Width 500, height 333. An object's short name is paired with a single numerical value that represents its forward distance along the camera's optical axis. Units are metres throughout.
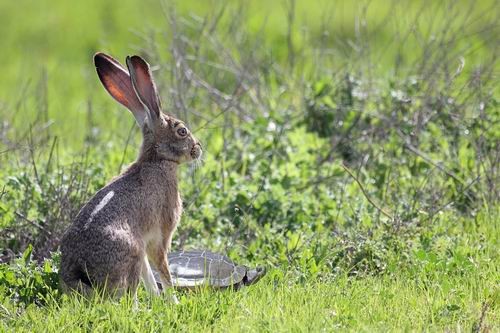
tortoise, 11.97
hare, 11.28
